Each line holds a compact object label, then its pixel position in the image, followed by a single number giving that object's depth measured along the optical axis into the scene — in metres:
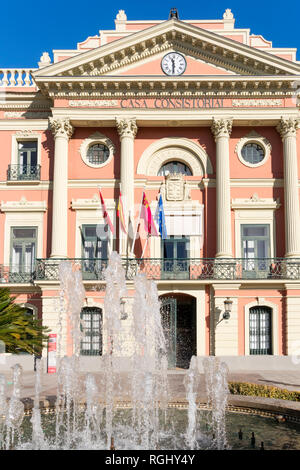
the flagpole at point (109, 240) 24.67
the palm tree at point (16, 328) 9.10
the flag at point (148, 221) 22.92
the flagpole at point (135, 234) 23.25
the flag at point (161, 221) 23.64
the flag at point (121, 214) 23.34
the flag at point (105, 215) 23.09
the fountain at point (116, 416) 10.16
